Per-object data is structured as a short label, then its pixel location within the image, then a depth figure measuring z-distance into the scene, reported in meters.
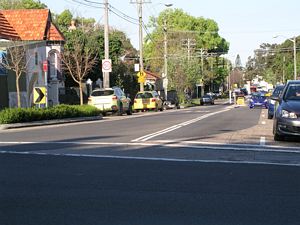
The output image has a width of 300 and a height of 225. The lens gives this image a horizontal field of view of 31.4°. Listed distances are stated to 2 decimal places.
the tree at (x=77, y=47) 42.14
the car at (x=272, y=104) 24.65
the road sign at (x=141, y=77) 46.81
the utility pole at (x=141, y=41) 48.02
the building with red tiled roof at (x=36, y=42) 37.53
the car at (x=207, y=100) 74.12
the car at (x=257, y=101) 47.93
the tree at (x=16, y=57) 30.60
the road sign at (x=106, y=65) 34.47
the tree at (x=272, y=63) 118.50
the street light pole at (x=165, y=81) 60.61
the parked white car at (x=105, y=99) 32.34
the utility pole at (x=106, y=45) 35.56
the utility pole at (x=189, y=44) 87.15
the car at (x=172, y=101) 56.63
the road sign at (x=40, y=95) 25.92
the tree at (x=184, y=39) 88.81
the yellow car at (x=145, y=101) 42.44
